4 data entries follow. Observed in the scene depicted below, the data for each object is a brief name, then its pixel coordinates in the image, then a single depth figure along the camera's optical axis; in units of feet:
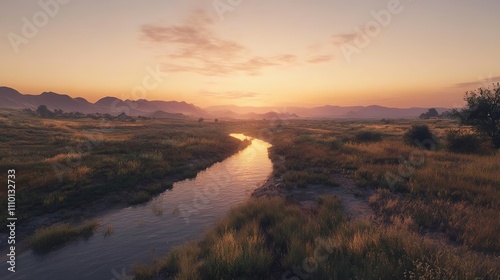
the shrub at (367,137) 116.13
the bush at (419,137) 98.62
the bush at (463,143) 77.97
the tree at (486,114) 79.51
